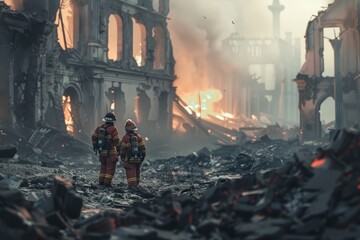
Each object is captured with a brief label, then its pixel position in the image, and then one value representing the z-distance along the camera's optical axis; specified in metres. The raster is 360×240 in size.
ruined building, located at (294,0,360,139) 25.70
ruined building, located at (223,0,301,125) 57.16
